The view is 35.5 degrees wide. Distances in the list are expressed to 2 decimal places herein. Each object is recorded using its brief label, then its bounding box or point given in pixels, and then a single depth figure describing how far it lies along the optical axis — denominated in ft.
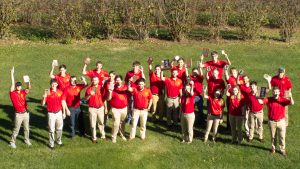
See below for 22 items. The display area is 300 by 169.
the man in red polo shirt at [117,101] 45.70
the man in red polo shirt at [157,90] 50.37
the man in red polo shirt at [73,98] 46.44
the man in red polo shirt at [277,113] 43.32
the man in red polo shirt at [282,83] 47.70
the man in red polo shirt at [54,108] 44.09
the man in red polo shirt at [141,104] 46.09
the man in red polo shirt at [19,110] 43.93
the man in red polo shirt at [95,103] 45.37
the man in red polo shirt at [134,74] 49.59
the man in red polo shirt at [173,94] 48.80
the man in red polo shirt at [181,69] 50.42
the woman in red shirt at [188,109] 45.32
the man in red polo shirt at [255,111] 45.01
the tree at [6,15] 82.02
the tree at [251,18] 84.53
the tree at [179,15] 83.71
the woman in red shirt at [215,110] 45.62
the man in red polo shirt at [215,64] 50.97
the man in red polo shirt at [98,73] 49.55
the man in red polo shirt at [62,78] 48.57
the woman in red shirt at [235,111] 44.96
